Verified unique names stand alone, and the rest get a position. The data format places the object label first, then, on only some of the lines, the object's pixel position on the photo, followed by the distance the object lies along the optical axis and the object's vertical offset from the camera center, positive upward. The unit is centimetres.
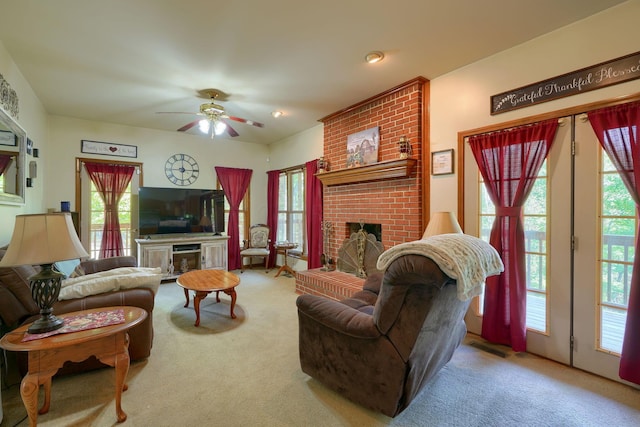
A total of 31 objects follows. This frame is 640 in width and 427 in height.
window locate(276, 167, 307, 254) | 549 +5
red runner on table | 158 -69
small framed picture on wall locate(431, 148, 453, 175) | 299 +52
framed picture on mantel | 368 +86
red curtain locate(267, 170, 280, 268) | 600 +7
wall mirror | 250 +49
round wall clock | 529 +79
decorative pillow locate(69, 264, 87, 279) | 280 -62
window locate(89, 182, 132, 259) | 470 -16
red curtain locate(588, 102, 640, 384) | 191 +31
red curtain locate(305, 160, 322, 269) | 472 -11
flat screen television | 479 -1
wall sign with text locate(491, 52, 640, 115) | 200 +100
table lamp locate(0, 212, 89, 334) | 154 -23
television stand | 464 -73
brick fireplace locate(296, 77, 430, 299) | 323 +40
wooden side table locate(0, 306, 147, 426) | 148 -80
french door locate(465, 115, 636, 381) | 207 -36
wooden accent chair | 582 -64
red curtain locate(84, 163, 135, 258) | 469 +23
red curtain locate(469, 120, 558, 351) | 241 -3
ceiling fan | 337 +117
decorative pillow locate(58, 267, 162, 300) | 213 -57
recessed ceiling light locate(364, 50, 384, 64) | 266 +148
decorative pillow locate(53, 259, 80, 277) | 252 -53
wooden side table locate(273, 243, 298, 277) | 527 -75
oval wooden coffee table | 303 -82
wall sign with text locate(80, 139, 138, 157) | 462 +105
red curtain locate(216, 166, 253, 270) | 577 +22
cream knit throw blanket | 138 -25
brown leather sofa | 184 -69
